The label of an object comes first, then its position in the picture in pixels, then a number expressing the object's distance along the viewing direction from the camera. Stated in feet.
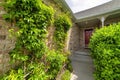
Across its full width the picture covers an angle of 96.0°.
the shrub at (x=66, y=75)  8.61
